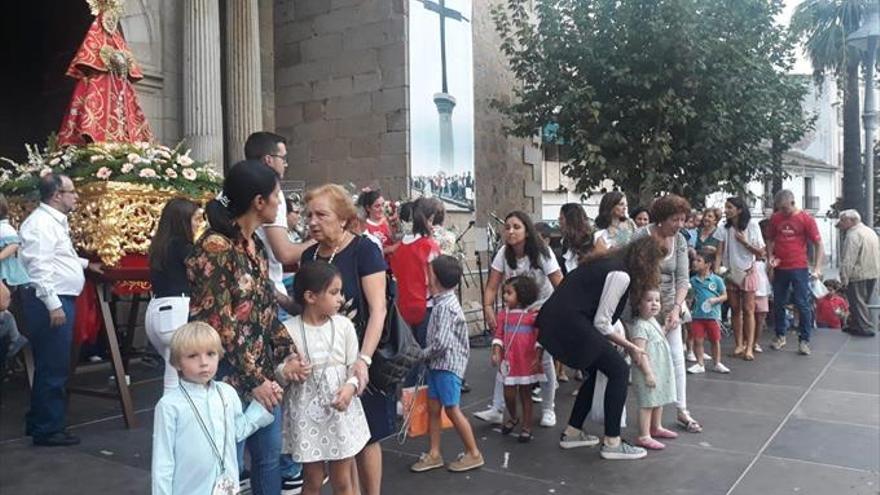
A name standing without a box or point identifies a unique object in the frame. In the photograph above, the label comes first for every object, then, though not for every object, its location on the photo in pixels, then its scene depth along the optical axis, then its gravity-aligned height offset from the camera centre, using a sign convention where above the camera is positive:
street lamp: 11.57 +2.87
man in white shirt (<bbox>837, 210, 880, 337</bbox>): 10.73 -0.54
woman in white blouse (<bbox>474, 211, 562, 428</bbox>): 5.74 -0.24
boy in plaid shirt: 4.86 -0.85
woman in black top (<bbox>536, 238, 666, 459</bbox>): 4.98 -0.56
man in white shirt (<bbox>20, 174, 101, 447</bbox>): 5.02 -0.36
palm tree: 18.11 +5.27
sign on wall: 10.79 +2.09
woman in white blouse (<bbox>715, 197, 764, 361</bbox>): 8.70 -0.31
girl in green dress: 5.36 -0.99
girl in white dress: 3.23 -0.62
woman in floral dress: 2.98 -0.18
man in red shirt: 9.23 -0.23
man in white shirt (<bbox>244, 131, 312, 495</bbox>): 3.31 -0.04
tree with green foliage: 9.96 +2.06
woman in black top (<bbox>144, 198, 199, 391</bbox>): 4.11 -0.17
